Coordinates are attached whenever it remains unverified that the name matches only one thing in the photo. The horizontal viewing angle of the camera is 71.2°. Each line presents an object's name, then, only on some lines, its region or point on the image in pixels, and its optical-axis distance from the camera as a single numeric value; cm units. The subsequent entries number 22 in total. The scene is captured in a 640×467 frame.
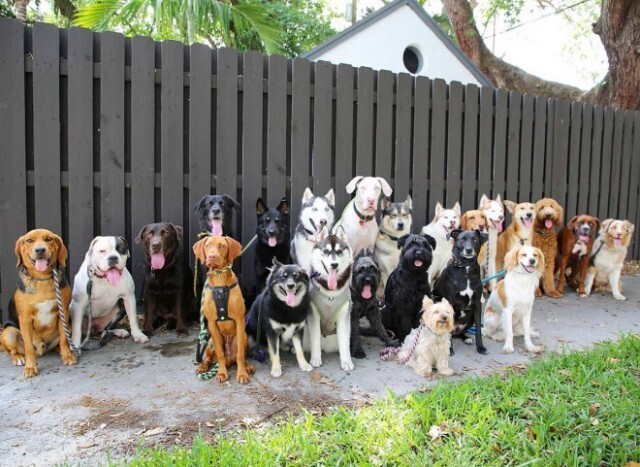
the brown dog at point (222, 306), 342
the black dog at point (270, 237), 473
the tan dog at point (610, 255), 582
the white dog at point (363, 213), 496
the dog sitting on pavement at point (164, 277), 426
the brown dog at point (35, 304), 353
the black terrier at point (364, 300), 397
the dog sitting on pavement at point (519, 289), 405
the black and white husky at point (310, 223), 468
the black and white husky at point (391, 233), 507
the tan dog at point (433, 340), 346
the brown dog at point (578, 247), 607
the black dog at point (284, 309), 347
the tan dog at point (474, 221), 550
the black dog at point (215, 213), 457
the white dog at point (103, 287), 394
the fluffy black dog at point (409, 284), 398
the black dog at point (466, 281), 404
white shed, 1037
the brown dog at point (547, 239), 593
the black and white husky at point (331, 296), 373
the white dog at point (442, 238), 521
